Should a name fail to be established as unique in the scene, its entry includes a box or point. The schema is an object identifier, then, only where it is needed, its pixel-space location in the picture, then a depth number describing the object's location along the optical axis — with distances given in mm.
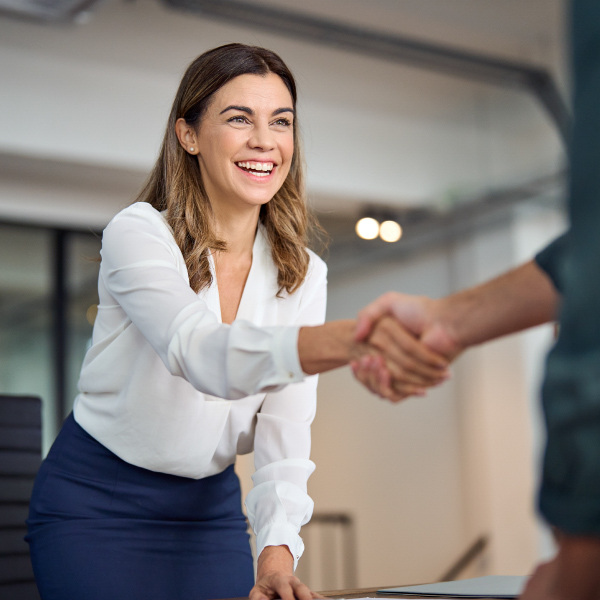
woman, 1227
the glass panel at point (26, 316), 5176
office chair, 1656
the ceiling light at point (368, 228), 5508
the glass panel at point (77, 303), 5352
